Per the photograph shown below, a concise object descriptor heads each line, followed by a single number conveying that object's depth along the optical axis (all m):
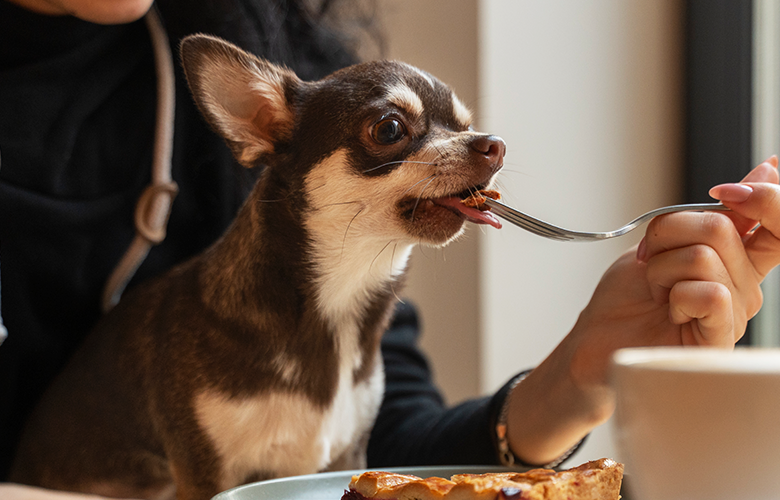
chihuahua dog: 0.79
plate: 0.65
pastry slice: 0.54
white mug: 0.37
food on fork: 0.75
